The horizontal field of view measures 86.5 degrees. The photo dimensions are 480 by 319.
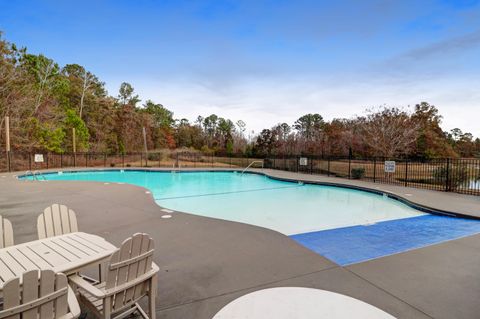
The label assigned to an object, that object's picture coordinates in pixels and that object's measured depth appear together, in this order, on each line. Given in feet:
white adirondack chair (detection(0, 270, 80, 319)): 3.75
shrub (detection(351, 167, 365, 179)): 39.89
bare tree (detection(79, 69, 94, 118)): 84.98
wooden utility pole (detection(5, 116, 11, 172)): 47.03
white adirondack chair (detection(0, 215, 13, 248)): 7.14
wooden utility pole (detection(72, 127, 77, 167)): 62.47
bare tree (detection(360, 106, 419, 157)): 53.88
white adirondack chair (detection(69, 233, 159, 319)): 5.34
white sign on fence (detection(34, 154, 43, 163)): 48.72
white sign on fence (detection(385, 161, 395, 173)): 31.94
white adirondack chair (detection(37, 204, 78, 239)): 8.13
